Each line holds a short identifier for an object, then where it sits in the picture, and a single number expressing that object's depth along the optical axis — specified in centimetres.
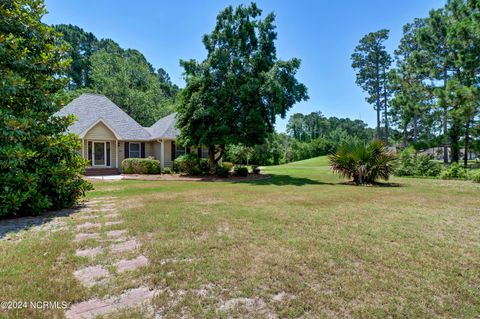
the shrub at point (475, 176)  1448
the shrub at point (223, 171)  1740
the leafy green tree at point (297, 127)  6746
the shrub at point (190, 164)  1830
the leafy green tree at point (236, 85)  1567
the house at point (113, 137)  1859
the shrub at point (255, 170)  2034
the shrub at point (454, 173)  1591
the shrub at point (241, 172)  1788
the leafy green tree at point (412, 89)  2162
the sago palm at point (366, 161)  1288
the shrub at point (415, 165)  1769
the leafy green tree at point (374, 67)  3778
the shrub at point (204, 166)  1858
